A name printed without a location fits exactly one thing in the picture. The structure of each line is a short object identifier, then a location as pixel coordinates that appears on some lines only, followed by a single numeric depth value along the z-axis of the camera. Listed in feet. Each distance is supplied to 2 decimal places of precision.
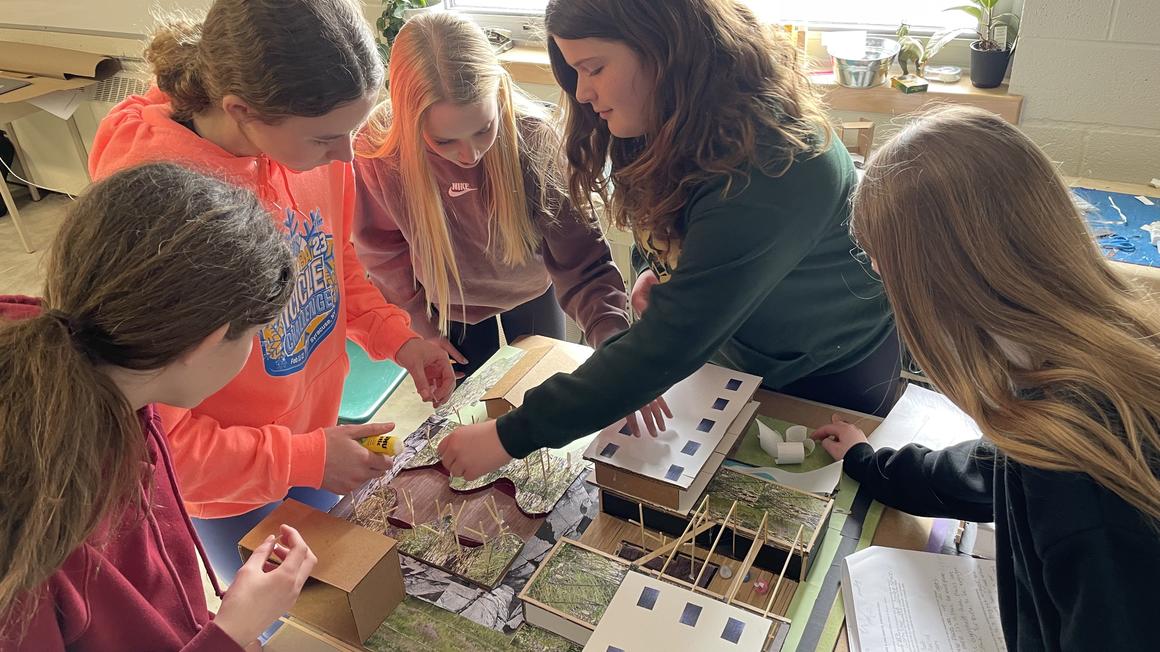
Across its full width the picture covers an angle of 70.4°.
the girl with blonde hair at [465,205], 4.63
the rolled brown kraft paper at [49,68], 11.56
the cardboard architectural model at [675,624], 3.02
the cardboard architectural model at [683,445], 3.65
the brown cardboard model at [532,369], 4.69
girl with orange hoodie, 3.44
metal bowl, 7.43
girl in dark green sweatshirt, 3.54
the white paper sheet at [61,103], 11.51
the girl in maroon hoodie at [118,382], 2.28
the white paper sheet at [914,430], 3.99
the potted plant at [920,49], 7.47
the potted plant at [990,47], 7.23
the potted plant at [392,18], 8.81
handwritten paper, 3.22
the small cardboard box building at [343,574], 3.38
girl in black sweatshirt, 2.64
